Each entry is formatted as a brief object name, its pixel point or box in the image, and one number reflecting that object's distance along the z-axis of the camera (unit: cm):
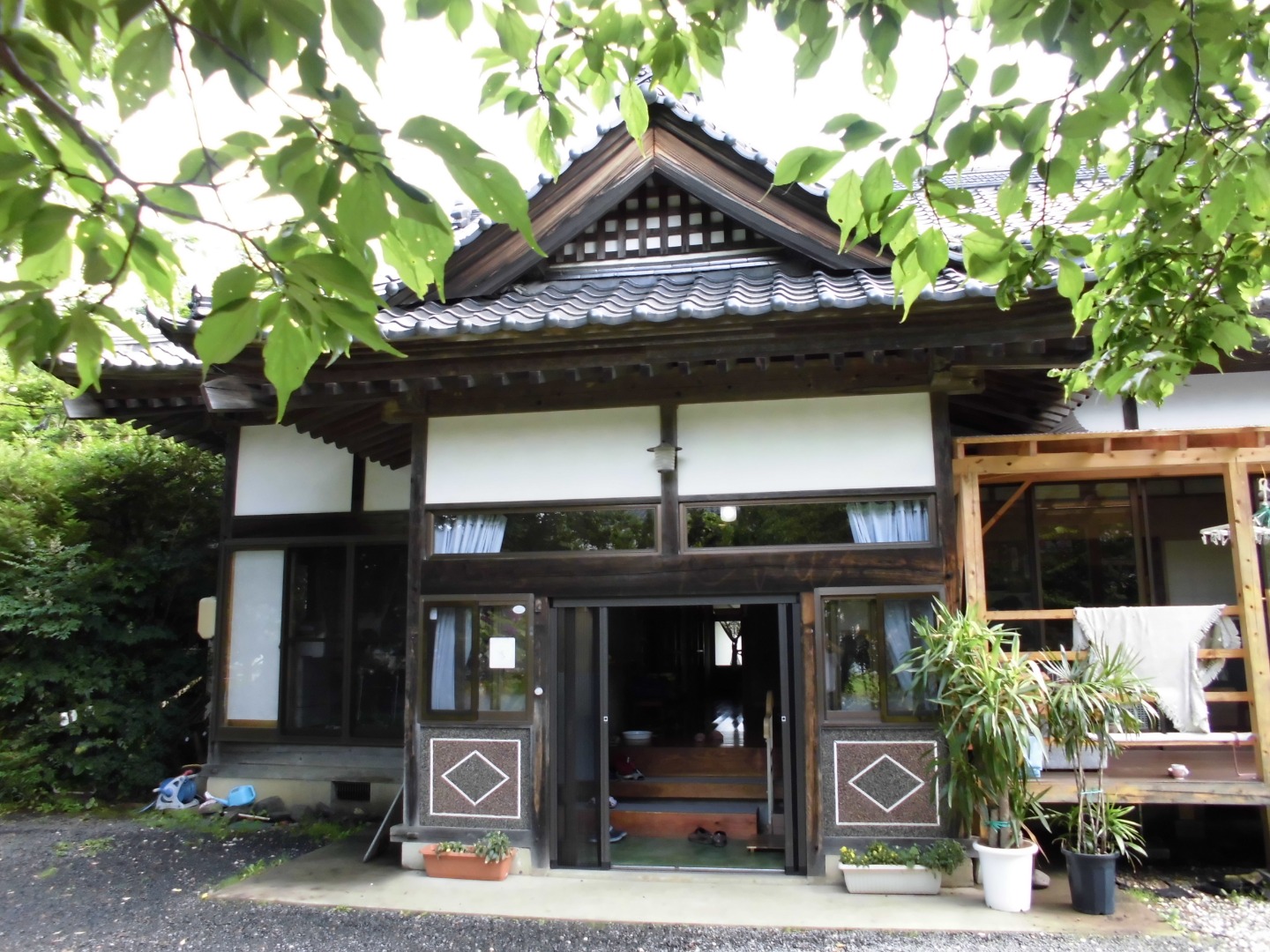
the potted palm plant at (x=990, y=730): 507
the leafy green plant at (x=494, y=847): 576
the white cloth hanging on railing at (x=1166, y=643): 576
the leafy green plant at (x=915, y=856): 536
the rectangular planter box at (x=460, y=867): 578
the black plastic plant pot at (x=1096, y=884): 510
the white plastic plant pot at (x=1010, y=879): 508
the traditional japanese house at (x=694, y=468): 558
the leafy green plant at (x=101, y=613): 848
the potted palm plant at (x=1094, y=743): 512
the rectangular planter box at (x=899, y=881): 540
